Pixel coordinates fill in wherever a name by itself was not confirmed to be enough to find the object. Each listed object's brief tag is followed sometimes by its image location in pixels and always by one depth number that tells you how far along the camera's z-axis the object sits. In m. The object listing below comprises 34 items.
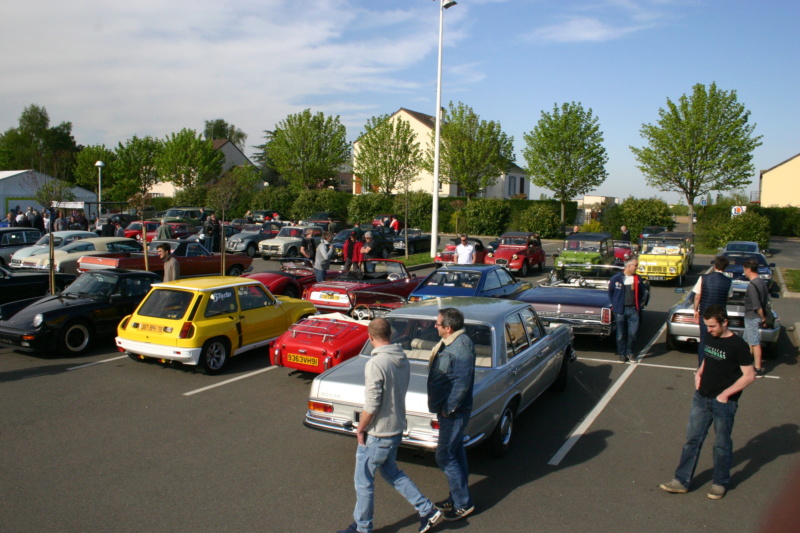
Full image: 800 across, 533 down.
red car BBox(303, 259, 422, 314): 11.09
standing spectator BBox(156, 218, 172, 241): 23.36
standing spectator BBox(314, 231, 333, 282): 14.12
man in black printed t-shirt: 4.83
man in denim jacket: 4.45
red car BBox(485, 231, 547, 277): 21.40
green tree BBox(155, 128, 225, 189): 53.09
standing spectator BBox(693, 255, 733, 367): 8.55
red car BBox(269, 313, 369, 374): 7.69
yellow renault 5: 8.34
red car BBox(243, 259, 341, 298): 13.38
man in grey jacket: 4.14
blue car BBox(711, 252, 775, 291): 17.38
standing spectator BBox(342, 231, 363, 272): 15.87
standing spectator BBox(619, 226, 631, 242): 28.20
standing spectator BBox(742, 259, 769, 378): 8.45
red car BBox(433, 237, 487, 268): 20.84
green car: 19.41
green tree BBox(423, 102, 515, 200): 45.59
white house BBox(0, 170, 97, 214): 38.91
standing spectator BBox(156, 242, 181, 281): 11.38
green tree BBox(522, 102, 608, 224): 41.88
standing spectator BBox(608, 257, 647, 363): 9.30
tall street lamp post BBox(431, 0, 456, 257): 23.11
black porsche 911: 9.20
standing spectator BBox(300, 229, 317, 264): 16.51
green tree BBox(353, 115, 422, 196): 48.41
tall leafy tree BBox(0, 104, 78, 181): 77.56
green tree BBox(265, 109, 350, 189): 50.09
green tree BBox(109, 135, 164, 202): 54.03
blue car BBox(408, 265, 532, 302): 11.49
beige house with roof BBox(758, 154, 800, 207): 56.97
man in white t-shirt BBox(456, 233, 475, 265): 16.48
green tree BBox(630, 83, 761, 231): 38.81
